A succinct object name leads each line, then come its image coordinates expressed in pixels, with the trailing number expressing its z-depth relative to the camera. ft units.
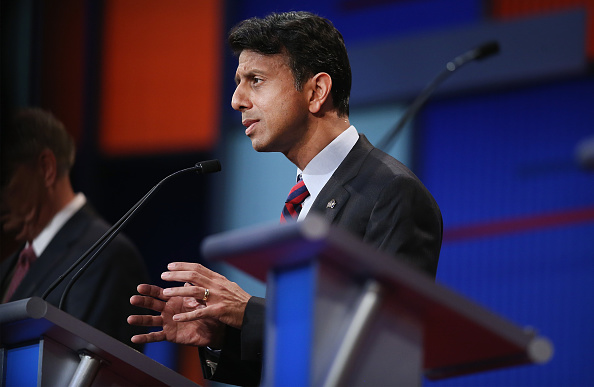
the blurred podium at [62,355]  28.39
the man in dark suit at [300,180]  28.64
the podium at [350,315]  26.23
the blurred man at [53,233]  30.60
